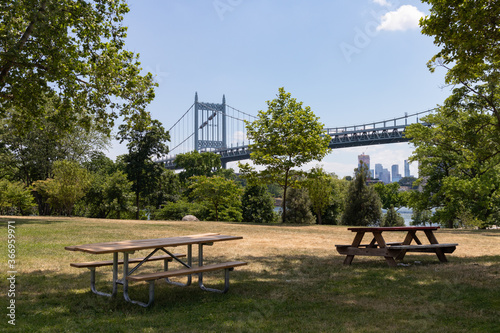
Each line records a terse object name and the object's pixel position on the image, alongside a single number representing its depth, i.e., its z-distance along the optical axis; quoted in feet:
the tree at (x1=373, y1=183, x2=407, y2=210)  204.44
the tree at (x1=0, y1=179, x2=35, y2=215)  73.36
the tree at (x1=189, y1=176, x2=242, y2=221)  83.97
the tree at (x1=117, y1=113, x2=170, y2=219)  99.09
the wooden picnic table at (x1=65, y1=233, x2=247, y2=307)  13.30
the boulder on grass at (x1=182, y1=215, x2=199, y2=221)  70.06
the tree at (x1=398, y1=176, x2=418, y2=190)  339.44
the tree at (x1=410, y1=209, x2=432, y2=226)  145.73
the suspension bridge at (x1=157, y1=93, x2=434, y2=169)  179.32
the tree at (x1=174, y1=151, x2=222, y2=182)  161.68
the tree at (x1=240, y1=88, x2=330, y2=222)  66.08
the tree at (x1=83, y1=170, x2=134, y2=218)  91.04
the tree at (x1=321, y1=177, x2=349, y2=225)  107.55
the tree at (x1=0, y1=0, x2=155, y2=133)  24.72
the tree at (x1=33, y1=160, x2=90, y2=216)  68.95
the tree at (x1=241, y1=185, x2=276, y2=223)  98.37
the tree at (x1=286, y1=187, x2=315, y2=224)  90.27
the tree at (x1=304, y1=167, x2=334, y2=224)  94.30
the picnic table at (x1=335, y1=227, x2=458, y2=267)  21.75
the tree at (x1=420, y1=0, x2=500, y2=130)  22.38
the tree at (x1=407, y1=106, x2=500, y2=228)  69.00
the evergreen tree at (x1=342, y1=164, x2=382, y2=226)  90.38
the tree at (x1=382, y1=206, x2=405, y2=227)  109.09
